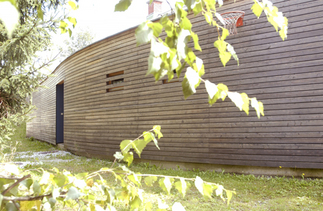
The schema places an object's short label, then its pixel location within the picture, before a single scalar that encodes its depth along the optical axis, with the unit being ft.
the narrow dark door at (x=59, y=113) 43.19
